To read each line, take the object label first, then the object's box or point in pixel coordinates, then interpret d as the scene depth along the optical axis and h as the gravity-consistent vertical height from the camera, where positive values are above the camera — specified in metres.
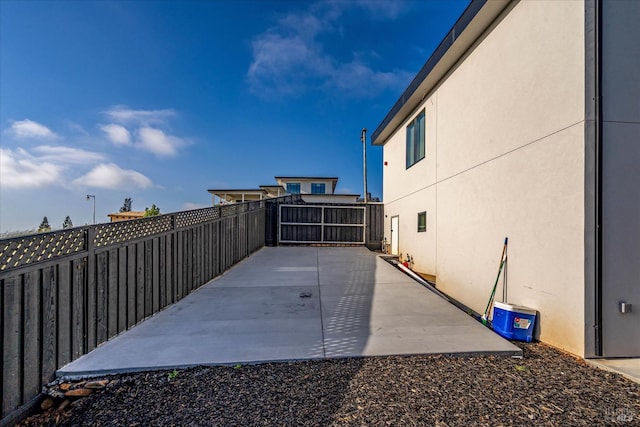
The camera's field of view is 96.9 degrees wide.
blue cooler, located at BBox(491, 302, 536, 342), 3.51 -1.33
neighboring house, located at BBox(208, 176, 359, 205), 23.08 +2.13
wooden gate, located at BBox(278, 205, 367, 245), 11.33 -0.40
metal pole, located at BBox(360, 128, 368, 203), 17.67 +4.23
